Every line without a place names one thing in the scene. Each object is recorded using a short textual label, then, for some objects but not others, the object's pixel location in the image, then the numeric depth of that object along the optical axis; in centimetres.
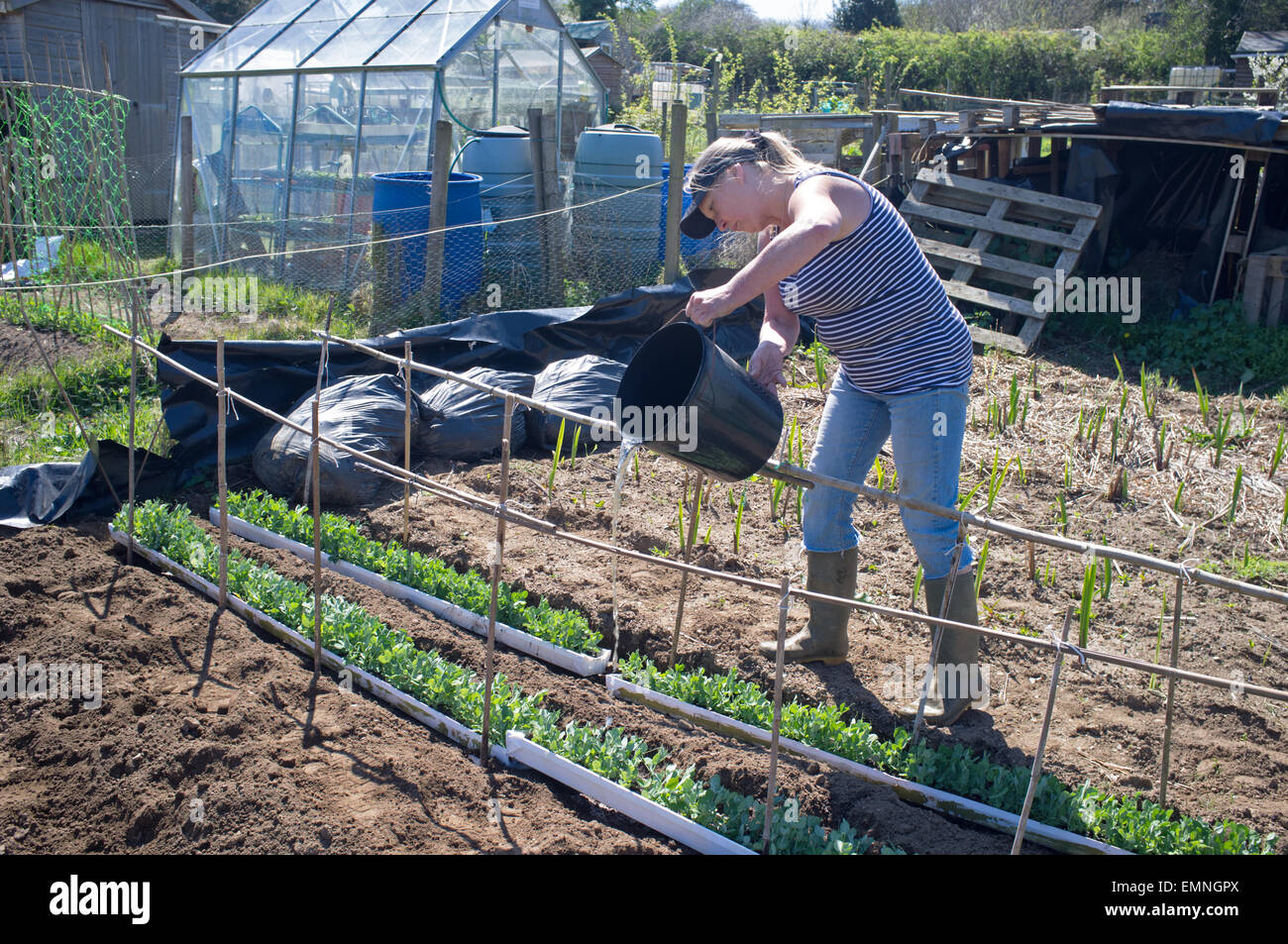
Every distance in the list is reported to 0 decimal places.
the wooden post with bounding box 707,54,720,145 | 931
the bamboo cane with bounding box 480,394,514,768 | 259
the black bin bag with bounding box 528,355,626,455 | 521
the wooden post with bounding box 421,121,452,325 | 659
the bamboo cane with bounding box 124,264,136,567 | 380
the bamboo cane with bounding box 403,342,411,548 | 407
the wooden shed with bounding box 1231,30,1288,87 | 1348
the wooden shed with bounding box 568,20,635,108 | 1891
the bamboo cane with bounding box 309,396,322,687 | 301
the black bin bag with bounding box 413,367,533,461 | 504
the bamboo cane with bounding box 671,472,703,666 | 319
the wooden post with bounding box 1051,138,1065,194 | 819
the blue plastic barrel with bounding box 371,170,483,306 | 703
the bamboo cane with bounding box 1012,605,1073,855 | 195
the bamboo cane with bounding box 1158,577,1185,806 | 233
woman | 246
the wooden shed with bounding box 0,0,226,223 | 1071
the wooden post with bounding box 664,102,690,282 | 662
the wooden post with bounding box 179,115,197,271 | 941
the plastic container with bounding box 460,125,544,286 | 752
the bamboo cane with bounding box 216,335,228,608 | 339
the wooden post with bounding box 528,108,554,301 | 755
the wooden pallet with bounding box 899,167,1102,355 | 728
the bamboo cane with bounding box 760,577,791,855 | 221
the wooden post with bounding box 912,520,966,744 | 268
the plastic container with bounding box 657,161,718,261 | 811
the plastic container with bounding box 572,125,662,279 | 779
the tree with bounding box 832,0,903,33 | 2762
